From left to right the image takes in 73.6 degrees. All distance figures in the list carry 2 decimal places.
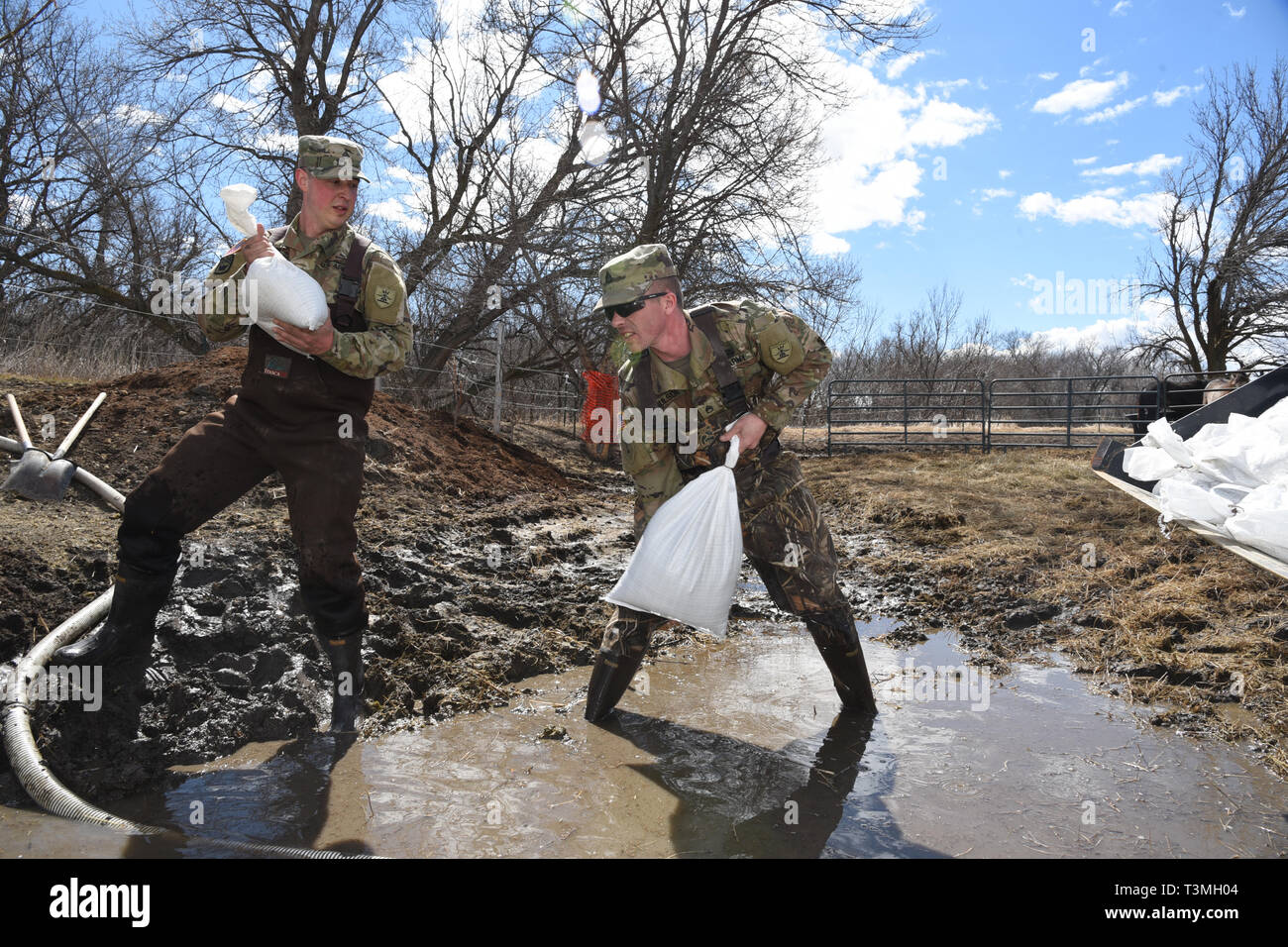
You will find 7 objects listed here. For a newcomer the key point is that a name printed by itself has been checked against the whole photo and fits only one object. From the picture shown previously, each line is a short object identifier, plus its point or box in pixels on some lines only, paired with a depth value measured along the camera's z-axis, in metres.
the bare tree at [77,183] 15.35
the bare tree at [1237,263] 19.38
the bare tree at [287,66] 15.05
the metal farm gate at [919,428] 15.52
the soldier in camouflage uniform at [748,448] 3.30
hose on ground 2.35
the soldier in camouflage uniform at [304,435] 2.92
